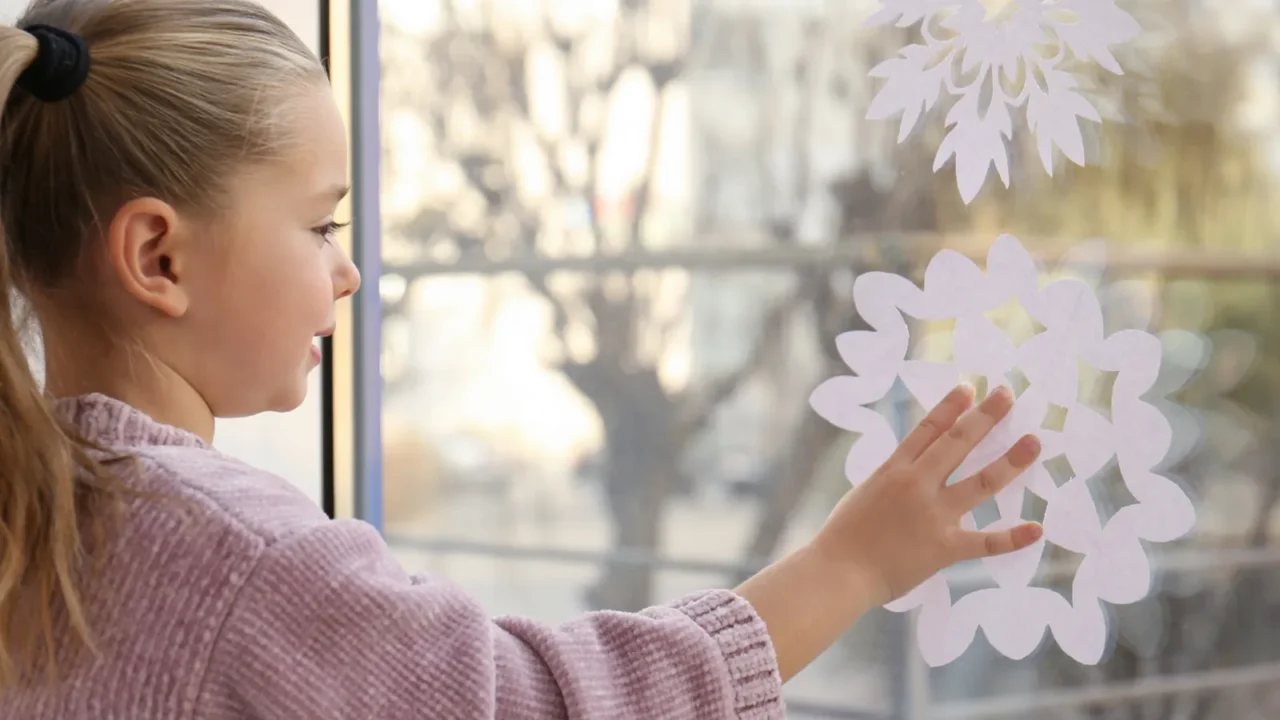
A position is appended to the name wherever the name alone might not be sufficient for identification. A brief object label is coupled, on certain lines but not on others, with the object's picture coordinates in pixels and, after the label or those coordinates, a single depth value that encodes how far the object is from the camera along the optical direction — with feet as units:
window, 2.67
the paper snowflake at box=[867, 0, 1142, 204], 2.67
